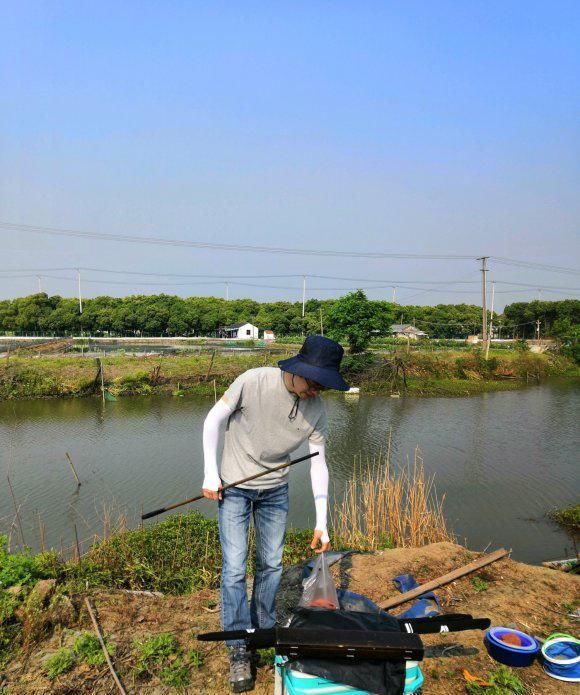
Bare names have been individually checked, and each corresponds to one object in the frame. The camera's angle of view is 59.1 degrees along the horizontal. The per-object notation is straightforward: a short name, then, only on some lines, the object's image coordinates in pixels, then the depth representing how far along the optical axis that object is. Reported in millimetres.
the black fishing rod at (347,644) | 1685
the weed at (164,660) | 2467
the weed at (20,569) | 3291
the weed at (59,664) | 2456
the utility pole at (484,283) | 30619
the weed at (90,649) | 2561
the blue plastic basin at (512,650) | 2635
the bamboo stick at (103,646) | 2358
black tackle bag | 1705
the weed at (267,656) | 2605
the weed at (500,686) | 2426
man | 2492
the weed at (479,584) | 3688
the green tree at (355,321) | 26000
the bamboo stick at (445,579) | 3345
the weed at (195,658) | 2576
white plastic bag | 2365
